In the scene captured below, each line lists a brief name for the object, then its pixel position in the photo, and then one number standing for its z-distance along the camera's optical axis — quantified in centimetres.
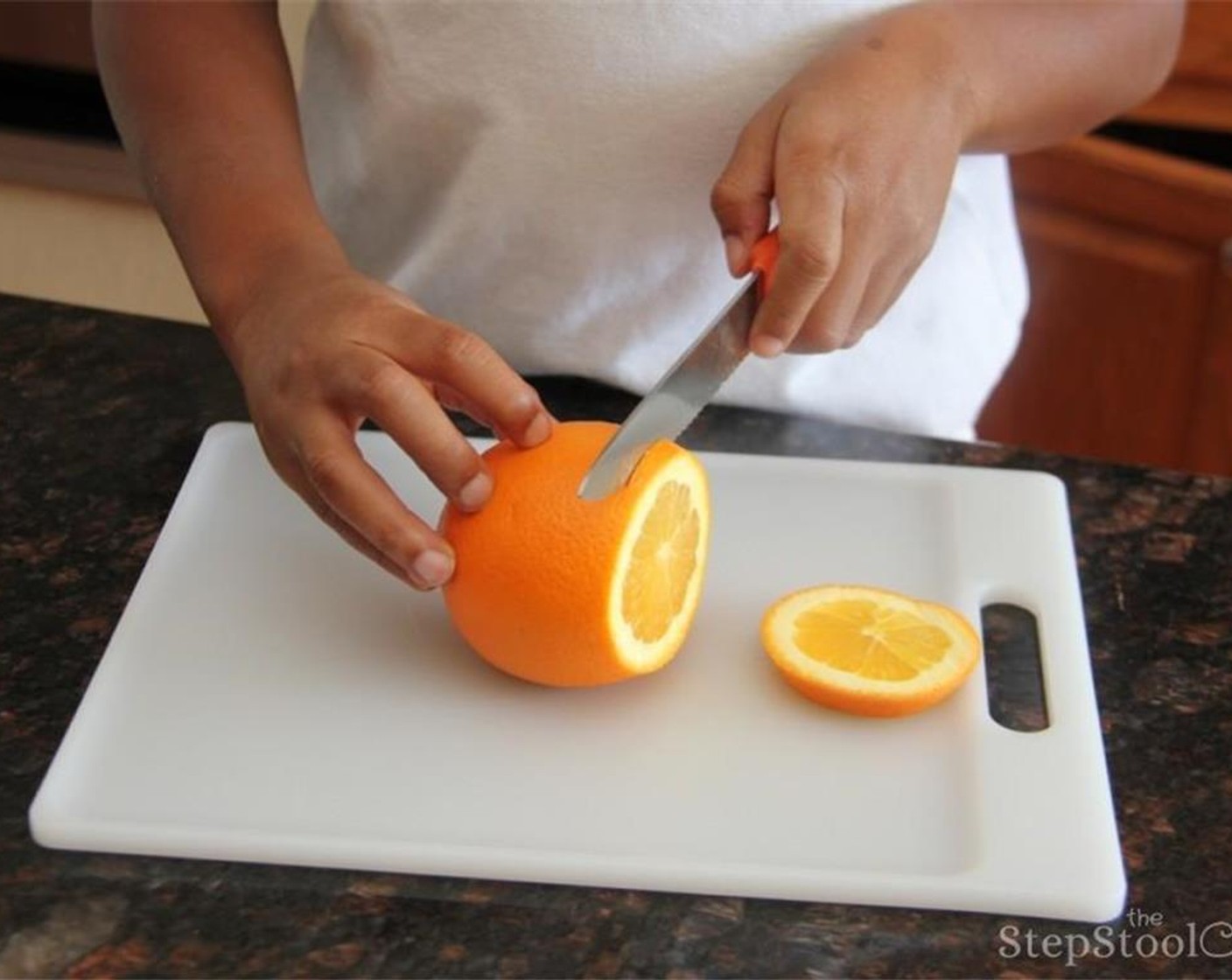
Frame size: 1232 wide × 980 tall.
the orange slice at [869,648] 87
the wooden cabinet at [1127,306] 183
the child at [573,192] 87
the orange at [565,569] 84
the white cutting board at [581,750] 79
